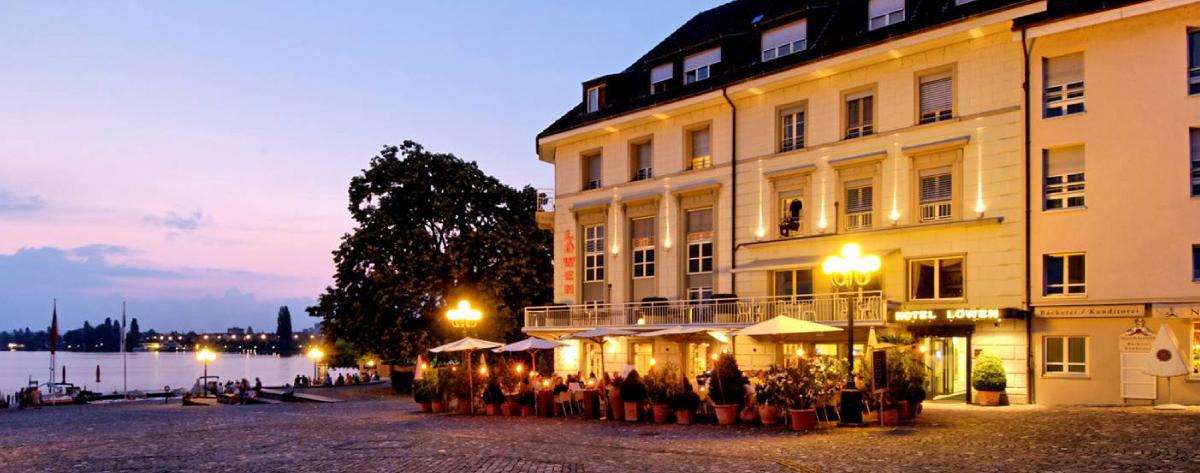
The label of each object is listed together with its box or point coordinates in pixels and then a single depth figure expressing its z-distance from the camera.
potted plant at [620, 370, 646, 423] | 27.11
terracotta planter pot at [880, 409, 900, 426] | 23.16
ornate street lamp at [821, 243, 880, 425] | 23.03
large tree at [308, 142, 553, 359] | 52.16
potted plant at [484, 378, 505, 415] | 31.44
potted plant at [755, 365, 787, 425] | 23.33
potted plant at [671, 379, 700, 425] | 25.50
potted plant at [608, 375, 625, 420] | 27.67
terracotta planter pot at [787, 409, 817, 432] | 22.61
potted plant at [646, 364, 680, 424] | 26.12
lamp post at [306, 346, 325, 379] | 87.96
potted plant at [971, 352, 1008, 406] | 30.20
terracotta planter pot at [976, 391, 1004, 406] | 30.16
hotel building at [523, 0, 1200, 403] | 31.31
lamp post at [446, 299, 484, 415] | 37.47
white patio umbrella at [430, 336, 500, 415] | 33.91
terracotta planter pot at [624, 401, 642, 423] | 27.09
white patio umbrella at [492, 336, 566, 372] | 34.91
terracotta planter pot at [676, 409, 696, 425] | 25.48
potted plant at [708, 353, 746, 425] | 24.64
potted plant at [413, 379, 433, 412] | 34.25
